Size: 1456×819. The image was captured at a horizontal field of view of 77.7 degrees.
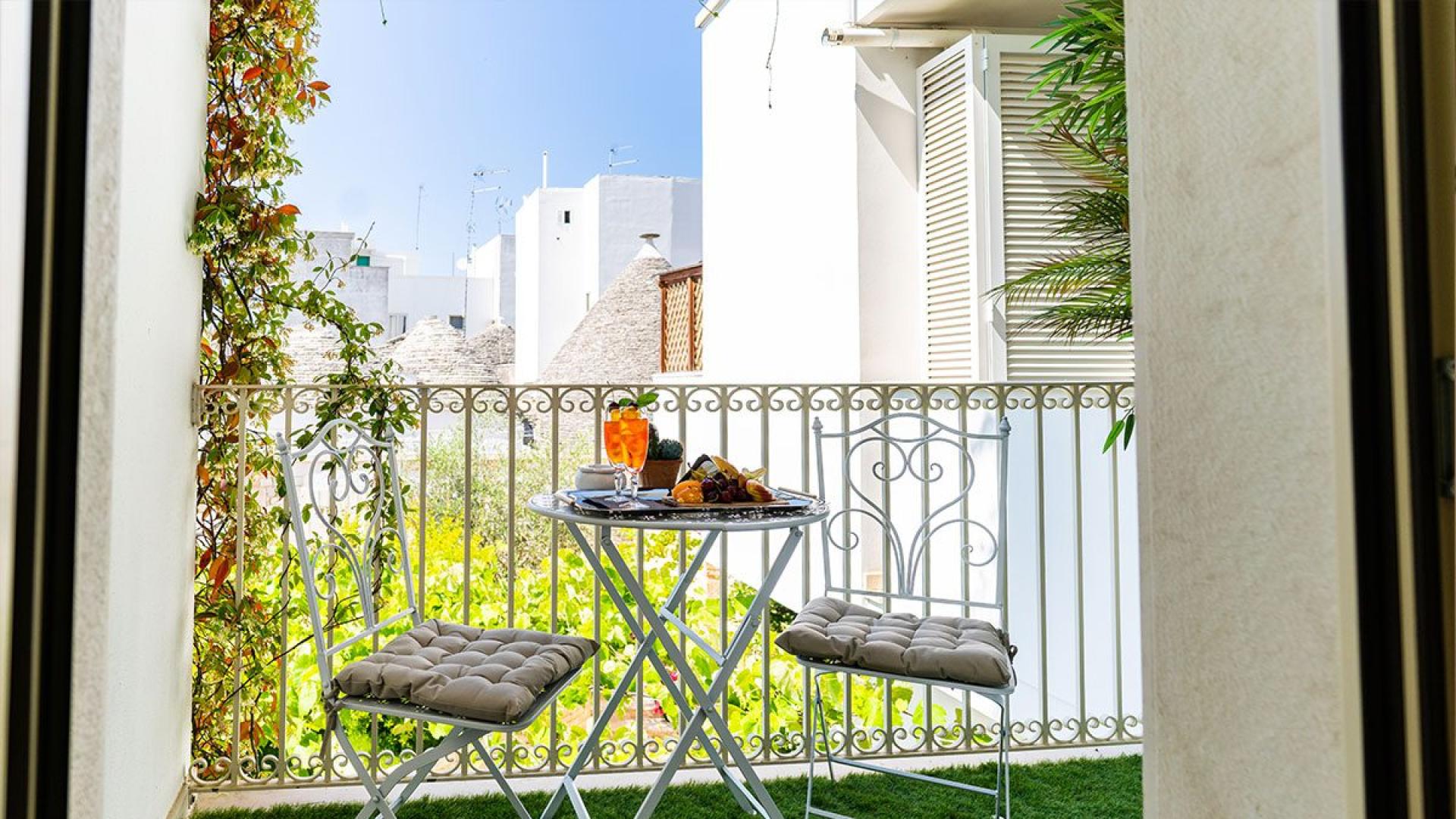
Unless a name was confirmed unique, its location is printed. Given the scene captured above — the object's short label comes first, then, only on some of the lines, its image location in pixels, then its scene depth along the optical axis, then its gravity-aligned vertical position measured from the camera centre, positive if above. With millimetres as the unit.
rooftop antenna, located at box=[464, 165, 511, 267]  26622 +6022
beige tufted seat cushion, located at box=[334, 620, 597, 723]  1887 -519
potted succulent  2457 -78
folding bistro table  1982 -484
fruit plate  2023 -159
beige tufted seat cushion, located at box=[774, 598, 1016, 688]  2100 -509
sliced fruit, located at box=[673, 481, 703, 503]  2094 -131
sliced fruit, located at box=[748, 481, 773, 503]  2172 -137
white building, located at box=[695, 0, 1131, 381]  4520 +1376
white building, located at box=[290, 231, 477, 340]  22500 +3744
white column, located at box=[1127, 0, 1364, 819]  877 +24
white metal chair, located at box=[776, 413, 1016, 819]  2107 -502
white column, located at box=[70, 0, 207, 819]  892 +29
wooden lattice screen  10383 +1385
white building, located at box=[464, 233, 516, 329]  24391 +4078
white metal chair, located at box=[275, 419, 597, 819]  1902 -513
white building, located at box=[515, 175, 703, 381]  19891 +4458
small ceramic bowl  2445 -110
